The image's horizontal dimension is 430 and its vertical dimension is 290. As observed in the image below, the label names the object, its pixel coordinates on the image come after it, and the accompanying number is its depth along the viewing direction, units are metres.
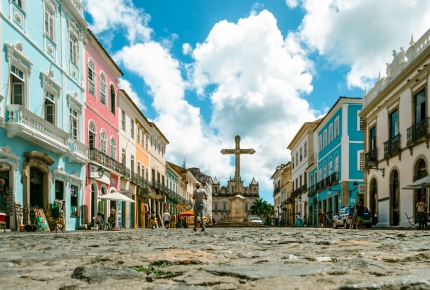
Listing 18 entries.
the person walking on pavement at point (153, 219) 26.58
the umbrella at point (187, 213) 34.34
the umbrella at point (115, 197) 21.22
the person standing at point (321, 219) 33.09
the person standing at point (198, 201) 14.14
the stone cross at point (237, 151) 34.72
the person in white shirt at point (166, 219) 29.25
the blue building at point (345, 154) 34.72
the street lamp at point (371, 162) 26.20
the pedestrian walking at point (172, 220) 33.88
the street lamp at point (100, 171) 23.66
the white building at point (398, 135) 19.95
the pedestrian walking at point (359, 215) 21.33
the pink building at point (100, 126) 23.28
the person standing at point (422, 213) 17.02
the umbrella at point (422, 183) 16.34
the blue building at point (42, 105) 14.87
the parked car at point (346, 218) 23.86
